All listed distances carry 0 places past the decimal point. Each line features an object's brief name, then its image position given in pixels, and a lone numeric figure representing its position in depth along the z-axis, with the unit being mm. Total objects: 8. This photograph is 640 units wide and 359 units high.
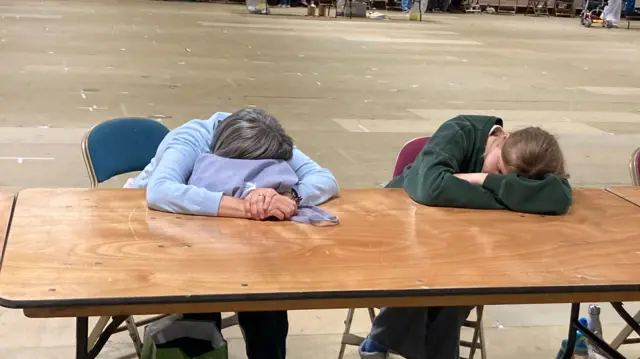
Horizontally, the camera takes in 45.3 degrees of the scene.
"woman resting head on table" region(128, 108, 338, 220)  2205
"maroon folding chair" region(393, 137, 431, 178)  2982
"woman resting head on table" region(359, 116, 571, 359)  2422
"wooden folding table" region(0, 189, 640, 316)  1693
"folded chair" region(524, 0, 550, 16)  25672
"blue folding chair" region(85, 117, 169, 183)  2850
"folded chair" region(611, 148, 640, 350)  2936
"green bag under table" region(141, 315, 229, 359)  2049
